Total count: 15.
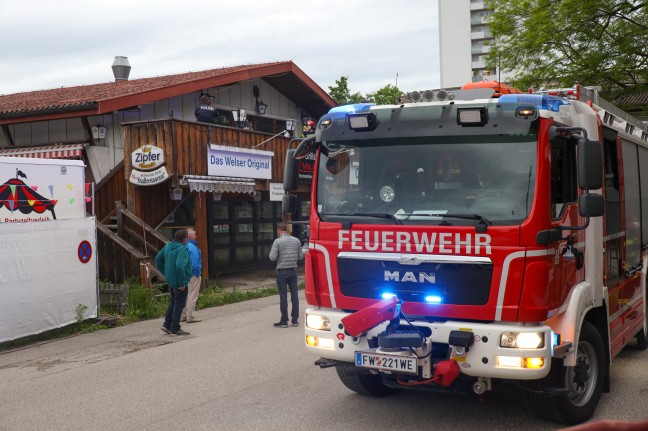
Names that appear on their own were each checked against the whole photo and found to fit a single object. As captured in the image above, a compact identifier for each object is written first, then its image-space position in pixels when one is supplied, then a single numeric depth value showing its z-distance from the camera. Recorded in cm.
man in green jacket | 1095
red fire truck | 528
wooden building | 1579
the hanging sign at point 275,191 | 1895
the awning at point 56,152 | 1692
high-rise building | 8381
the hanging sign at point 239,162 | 1697
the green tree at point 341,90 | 4006
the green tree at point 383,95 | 4463
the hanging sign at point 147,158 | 1577
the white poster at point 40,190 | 1062
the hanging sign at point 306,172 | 2092
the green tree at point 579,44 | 2206
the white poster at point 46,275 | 1040
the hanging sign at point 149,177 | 1570
